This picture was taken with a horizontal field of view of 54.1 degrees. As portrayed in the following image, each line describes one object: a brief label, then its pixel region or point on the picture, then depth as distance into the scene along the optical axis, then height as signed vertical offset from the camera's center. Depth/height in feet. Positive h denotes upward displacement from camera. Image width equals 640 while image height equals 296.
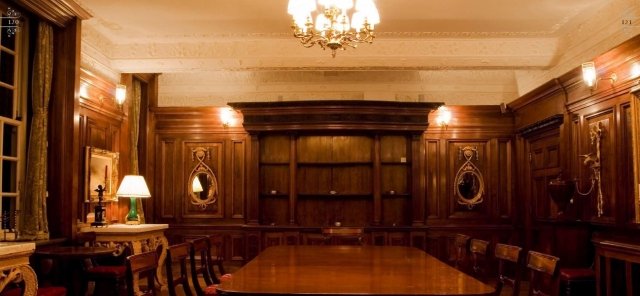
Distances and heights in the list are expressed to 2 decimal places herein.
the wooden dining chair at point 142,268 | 10.35 -1.33
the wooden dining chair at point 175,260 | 12.47 -1.46
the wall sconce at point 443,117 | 31.65 +3.82
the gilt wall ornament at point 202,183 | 32.14 +0.51
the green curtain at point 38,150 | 19.79 +1.40
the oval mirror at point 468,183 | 31.68 +0.49
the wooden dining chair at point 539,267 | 10.94 -1.36
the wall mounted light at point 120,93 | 27.25 +4.34
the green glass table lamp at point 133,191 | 25.40 +0.09
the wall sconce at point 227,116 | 31.96 +3.93
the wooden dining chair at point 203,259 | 14.71 -1.66
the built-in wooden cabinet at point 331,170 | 30.78 +1.17
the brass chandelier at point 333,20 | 16.08 +4.51
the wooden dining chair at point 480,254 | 14.73 -1.56
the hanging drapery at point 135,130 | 29.48 +2.99
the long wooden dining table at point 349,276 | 10.29 -1.60
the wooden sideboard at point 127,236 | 23.00 -1.64
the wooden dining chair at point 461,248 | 16.37 -1.51
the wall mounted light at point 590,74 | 21.80 +4.14
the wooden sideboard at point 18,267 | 14.28 -1.71
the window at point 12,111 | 19.42 +2.62
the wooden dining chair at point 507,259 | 12.45 -1.43
